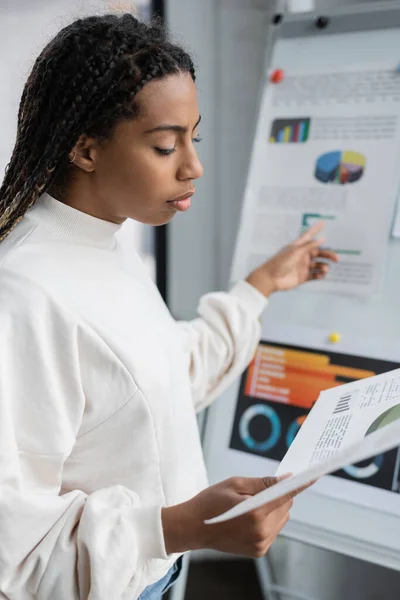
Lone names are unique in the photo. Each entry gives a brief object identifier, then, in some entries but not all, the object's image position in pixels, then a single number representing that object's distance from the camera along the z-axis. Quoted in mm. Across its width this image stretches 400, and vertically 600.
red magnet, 1234
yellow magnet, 1129
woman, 624
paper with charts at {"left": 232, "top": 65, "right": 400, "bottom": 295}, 1108
